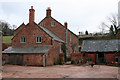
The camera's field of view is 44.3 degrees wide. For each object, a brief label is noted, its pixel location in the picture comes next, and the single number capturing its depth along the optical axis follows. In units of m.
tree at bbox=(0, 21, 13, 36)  76.01
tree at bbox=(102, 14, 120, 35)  54.33
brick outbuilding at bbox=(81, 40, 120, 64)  29.75
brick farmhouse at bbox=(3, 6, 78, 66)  26.45
